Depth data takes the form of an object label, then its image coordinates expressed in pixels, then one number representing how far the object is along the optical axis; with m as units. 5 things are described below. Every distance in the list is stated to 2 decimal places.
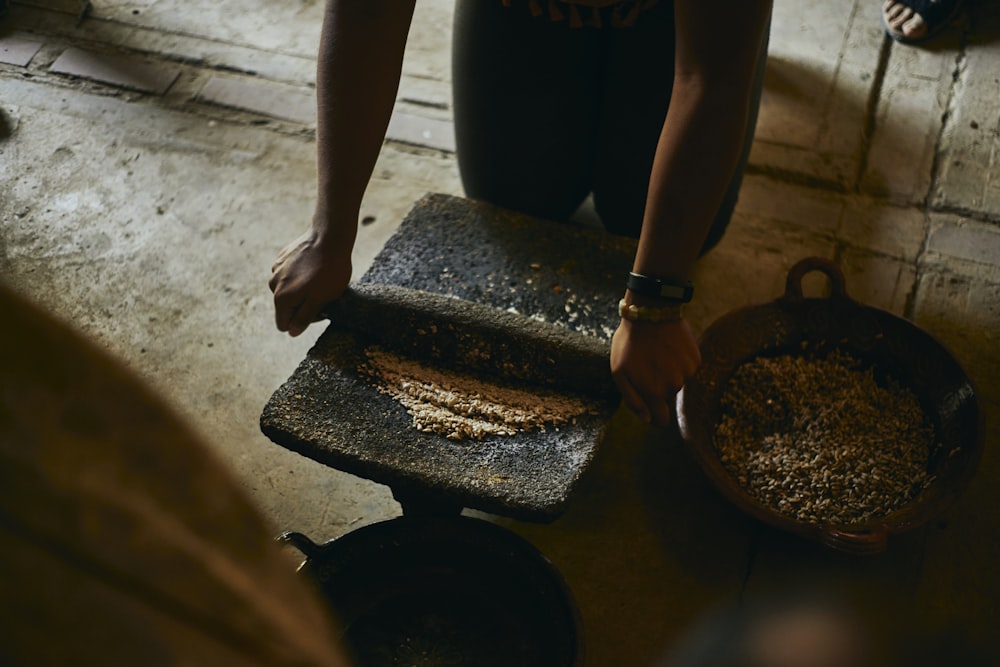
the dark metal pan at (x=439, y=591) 1.23
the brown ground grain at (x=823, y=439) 1.46
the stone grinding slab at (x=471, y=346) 1.26
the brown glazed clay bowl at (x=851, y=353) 1.38
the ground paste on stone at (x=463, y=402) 1.33
